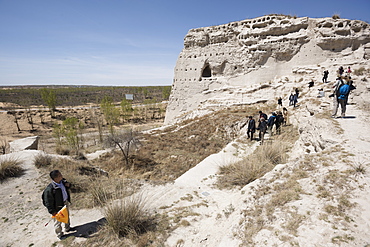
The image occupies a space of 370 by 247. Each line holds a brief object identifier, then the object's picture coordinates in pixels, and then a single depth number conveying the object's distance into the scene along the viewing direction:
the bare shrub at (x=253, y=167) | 5.11
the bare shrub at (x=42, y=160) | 6.43
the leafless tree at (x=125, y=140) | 11.63
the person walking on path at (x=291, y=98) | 13.53
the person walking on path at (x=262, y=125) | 8.63
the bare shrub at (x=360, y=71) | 13.13
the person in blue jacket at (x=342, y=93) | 6.38
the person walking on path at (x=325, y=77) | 13.83
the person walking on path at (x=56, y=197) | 3.40
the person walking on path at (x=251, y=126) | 9.20
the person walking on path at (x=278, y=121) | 9.55
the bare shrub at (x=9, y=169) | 5.50
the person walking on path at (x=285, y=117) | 10.97
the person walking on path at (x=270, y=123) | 9.04
